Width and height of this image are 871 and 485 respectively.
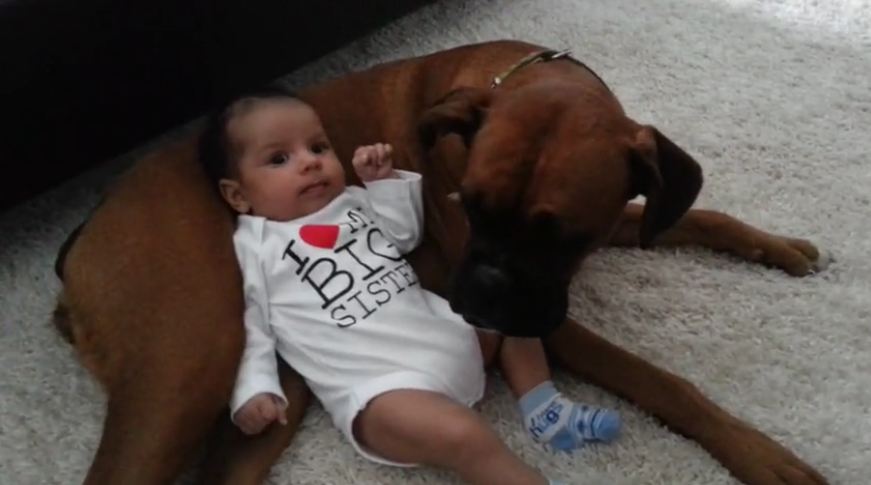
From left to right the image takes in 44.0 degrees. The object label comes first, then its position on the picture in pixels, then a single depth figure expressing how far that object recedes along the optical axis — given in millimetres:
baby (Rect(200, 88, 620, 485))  1644
